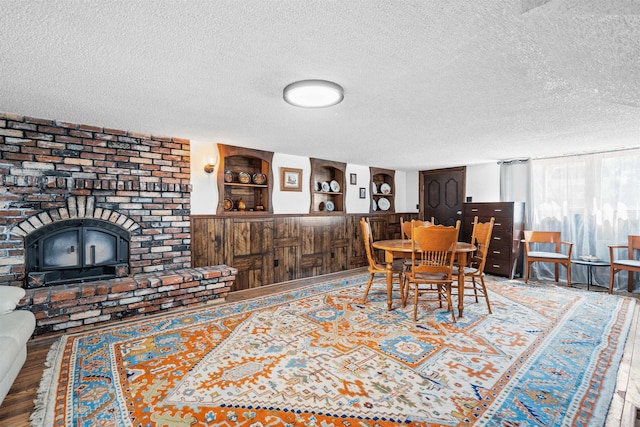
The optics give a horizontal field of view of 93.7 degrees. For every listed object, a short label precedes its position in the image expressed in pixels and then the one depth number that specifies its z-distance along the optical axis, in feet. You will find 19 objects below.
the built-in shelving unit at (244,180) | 14.11
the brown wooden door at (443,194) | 20.74
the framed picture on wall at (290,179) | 16.33
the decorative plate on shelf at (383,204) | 21.90
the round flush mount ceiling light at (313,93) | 6.97
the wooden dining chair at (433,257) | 9.64
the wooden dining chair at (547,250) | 14.93
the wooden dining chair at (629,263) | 12.82
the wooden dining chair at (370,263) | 11.92
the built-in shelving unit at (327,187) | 18.06
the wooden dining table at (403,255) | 10.66
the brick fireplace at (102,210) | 9.56
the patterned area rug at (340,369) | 5.58
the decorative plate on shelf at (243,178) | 14.94
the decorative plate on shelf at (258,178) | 15.48
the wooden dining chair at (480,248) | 11.10
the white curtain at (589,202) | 14.42
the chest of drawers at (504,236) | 16.45
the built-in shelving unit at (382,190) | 21.40
